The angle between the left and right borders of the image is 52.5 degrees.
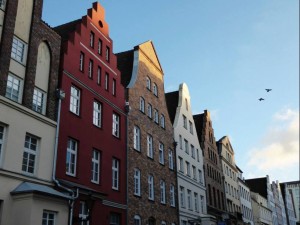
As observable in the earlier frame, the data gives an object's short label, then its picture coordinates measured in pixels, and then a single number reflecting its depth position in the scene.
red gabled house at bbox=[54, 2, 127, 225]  15.60
